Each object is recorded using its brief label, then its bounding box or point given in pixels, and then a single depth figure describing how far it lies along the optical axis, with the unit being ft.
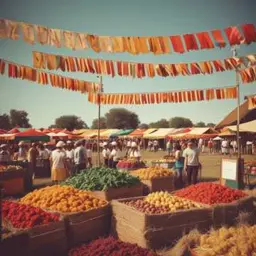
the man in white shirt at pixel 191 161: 38.29
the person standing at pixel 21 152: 60.91
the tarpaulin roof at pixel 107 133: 146.34
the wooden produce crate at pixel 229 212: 21.08
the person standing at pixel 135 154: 59.11
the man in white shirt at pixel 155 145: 141.57
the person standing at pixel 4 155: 48.10
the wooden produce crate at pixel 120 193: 24.47
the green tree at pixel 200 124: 411.83
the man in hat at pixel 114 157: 55.83
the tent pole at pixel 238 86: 36.94
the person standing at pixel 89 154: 55.21
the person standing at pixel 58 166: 38.83
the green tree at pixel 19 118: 264.64
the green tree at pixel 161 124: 385.29
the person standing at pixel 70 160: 48.21
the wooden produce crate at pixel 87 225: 18.22
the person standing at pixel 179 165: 42.86
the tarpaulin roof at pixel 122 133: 142.10
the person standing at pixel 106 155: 56.65
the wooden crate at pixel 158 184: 33.14
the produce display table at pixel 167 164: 49.19
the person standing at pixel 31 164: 42.32
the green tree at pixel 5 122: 220.06
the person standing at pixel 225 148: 102.01
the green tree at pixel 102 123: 332.80
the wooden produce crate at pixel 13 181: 37.63
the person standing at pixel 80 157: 42.22
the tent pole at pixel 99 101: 39.63
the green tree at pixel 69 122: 327.67
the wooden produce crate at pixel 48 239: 15.44
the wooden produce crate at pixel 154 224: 18.10
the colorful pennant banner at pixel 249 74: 31.71
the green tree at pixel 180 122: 391.14
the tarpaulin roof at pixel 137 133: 150.71
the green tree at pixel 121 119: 321.32
